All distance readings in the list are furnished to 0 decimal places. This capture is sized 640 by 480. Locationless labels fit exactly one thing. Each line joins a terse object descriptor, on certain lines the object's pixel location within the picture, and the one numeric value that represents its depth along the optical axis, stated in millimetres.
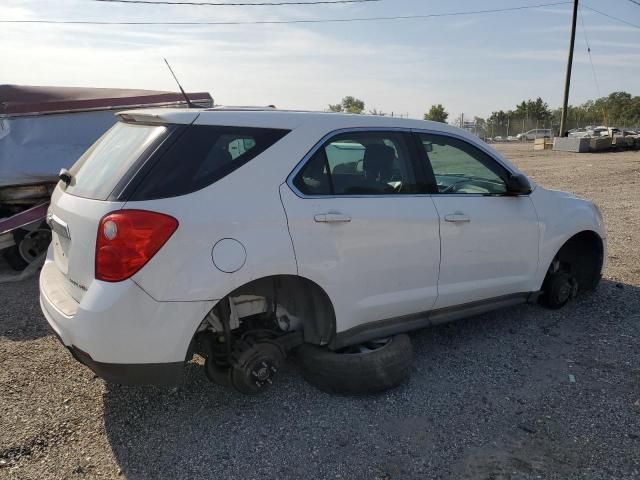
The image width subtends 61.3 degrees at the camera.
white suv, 2719
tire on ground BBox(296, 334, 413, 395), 3379
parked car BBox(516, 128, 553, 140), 62938
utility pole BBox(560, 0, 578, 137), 31375
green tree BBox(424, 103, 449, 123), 65525
